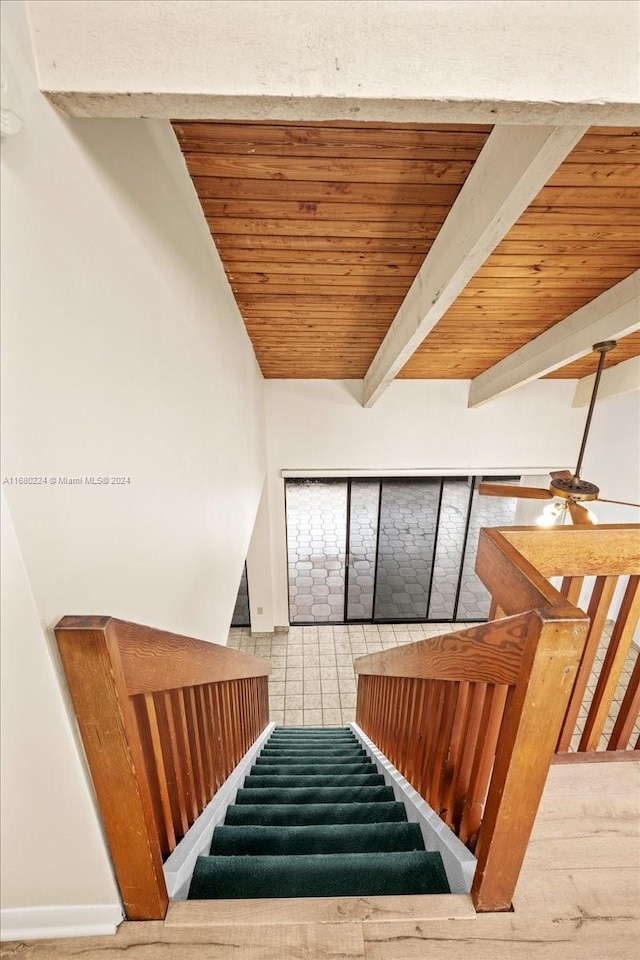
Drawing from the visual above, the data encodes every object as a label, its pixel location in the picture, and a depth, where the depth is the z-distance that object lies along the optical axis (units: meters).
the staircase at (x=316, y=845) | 1.05
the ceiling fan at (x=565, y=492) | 2.42
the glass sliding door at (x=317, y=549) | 5.84
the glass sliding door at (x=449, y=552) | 5.84
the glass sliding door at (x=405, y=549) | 5.79
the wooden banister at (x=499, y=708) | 0.73
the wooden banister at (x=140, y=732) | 0.68
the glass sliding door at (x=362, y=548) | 5.76
